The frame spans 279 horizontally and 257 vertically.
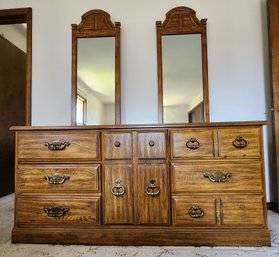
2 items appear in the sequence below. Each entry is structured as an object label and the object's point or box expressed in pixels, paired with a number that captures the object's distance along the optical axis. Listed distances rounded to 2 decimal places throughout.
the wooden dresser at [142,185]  1.31
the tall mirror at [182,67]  1.93
